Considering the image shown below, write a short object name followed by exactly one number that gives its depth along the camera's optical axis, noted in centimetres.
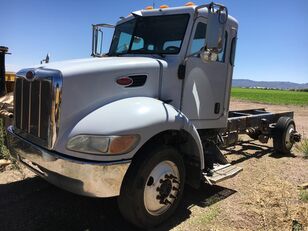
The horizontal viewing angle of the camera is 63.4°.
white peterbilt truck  246
